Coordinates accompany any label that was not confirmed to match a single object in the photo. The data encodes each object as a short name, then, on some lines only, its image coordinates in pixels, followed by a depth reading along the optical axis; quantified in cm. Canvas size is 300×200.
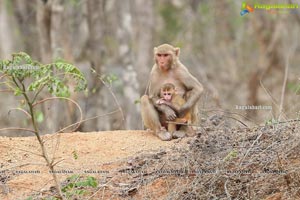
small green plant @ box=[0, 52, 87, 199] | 1389
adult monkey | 1944
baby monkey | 1947
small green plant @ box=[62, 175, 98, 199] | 1397
